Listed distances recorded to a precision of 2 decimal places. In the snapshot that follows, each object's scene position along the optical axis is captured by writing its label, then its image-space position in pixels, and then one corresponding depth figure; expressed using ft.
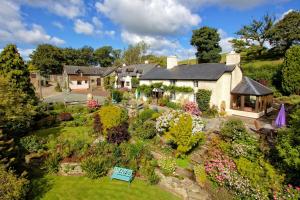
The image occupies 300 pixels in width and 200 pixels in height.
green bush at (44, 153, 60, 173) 33.78
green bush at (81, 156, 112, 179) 32.65
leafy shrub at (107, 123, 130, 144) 41.31
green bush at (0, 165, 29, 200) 21.47
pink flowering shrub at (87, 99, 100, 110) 68.45
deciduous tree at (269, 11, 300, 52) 103.87
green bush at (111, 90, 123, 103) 88.13
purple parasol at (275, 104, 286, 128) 41.98
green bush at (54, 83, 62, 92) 130.01
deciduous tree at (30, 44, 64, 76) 177.08
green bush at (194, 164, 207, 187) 31.60
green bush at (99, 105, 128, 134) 45.13
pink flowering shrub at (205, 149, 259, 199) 27.86
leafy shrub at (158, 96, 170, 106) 79.29
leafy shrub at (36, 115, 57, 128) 54.09
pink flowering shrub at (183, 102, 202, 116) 55.08
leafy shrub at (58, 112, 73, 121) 58.34
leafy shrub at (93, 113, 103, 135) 47.11
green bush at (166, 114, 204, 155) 36.43
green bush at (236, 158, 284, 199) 26.43
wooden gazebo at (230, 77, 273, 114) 61.23
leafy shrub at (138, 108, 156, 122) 54.23
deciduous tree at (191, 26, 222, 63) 138.37
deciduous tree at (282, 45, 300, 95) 72.30
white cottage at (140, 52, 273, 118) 62.64
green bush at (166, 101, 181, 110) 74.04
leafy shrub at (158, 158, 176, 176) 33.53
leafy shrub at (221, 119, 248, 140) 36.87
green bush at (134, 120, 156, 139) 45.01
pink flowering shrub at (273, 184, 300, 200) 23.42
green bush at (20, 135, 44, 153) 38.68
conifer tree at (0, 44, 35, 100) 52.05
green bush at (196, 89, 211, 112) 65.74
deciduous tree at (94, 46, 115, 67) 247.24
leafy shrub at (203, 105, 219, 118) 63.98
